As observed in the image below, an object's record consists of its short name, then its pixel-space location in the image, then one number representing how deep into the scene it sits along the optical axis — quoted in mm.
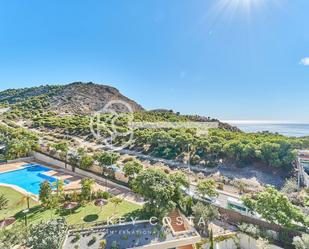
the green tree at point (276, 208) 15195
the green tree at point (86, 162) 28031
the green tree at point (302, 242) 12969
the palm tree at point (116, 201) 18188
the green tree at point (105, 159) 27372
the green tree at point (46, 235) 11898
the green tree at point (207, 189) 19641
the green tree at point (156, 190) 16203
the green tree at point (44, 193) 19250
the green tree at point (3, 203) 19022
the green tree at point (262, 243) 13758
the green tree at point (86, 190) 20172
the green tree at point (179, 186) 17812
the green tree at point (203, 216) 16734
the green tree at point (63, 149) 32156
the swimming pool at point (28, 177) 25719
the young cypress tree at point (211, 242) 14464
